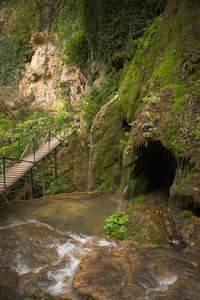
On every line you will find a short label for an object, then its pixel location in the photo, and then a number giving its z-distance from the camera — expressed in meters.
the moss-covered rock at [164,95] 5.43
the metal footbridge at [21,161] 7.41
